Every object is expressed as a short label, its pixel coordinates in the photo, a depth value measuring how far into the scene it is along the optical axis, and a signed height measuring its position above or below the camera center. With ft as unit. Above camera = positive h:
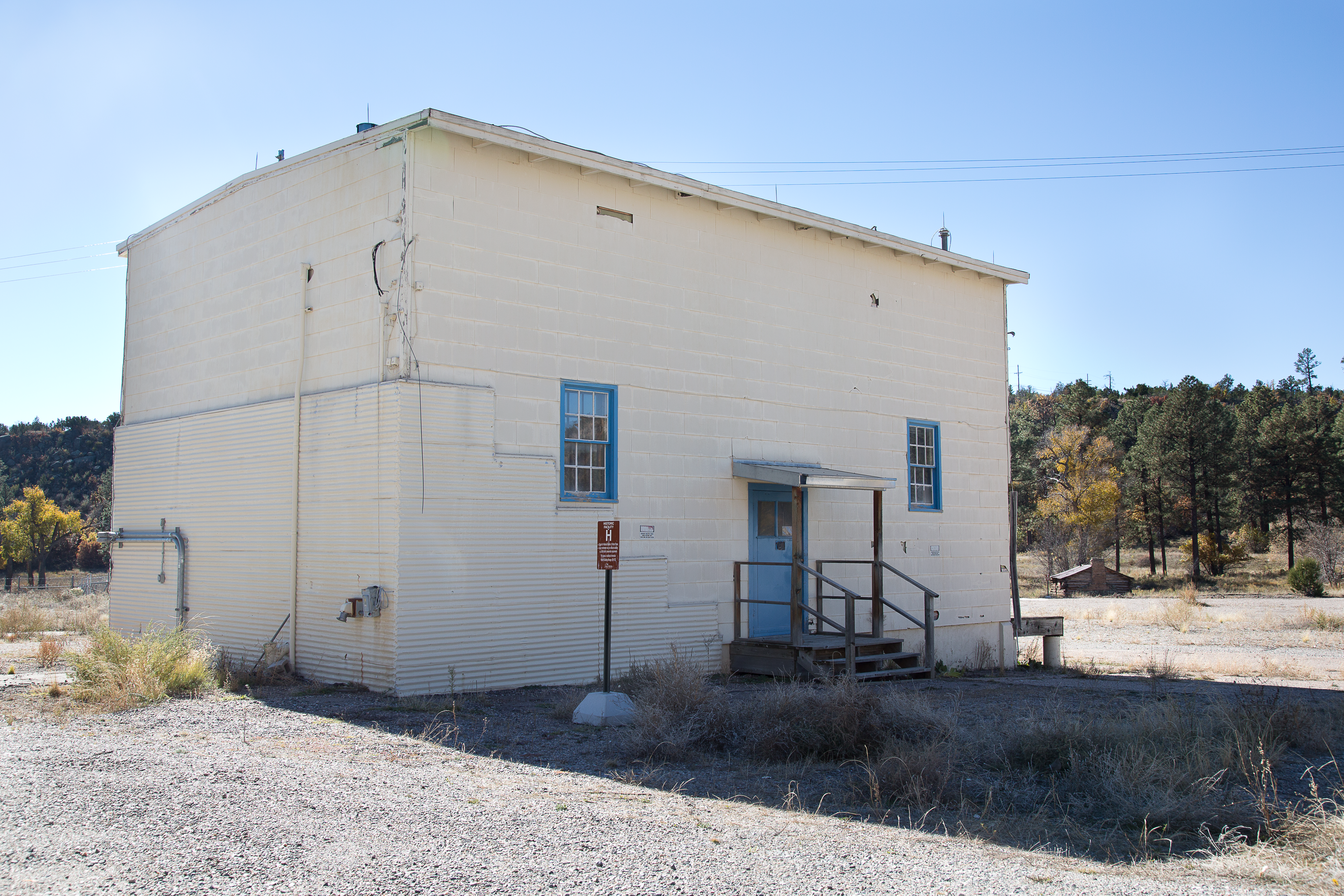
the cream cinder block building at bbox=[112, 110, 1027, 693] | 37.93 +5.04
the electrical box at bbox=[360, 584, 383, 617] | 36.55 -2.79
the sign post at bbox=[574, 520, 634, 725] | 31.53 -5.49
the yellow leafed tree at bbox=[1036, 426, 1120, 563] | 161.58 +6.09
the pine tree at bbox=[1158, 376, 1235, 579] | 154.92 +12.73
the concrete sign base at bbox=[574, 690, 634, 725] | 31.45 -5.84
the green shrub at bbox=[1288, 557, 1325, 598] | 118.11 -6.85
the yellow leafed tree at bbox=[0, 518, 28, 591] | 136.98 -2.74
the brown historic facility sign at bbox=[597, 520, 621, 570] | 33.01 -0.76
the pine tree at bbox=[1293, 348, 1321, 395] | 342.44 +51.83
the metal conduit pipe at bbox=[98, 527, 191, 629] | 47.14 -1.00
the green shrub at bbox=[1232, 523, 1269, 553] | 173.17 -3.27
